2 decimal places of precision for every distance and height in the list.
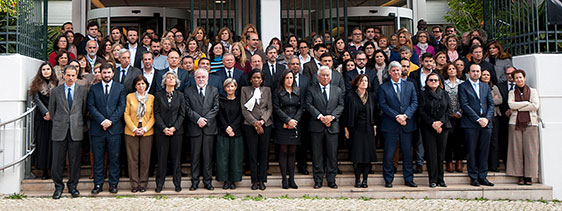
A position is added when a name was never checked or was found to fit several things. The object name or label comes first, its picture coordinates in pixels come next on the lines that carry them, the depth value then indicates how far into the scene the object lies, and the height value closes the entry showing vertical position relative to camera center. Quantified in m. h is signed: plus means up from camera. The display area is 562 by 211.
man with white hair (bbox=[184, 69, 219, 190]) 7.23 -0.08
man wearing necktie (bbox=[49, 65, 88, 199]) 7.00 -0.12
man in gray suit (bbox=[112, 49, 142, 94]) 7.56 +0.66
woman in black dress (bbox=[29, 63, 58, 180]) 7.36 +0.10
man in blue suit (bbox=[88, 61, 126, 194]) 7.07 -0.06
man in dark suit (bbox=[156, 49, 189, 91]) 7.61 +0.68
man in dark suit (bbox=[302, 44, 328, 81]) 8.27 +0.80
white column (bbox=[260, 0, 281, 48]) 11.14 +2.08
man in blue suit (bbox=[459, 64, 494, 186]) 7.51 -0.13
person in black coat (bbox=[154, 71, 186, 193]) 7.12 -0.09
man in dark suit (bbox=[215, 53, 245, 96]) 7.71 +0.66
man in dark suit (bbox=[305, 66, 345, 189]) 7.33 -0.12
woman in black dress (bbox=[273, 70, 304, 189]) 7.27 -0.05
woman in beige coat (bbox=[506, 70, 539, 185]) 7.59 -0.27
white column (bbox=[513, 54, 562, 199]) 7.78 -0.07
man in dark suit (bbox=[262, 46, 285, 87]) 7.93 +0.72
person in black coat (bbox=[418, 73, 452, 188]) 7.32 -0.11
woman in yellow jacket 7.10 -0.17
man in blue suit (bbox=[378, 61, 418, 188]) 7.39 -0.07
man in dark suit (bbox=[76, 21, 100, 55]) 9.25 +1.48
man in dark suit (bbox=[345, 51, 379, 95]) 7.88 +0.65
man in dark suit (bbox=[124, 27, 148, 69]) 8.64 +1.16
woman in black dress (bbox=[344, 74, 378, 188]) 7.35 -0.15
